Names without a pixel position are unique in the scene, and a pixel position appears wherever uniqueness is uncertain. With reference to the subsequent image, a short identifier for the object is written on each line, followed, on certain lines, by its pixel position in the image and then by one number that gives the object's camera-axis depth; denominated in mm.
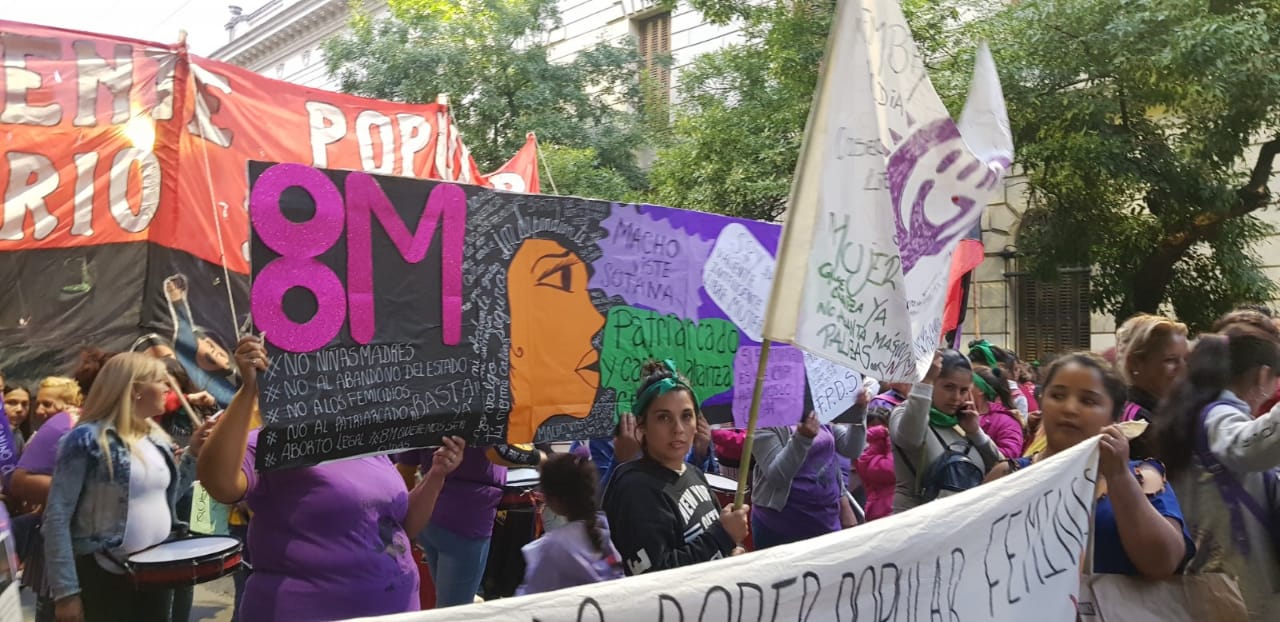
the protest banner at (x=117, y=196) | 5992
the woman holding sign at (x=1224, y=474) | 3145
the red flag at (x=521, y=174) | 9211
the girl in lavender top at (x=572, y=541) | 3305
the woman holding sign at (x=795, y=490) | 4762
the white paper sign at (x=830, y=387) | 4582
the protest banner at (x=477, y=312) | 3027
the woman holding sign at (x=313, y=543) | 3078
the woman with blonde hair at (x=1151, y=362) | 3828
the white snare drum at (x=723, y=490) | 5829
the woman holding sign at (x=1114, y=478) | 2848
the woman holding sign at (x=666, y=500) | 3045
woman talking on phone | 4523
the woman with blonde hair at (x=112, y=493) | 3885
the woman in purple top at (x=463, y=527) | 4941
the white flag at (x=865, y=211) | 3203
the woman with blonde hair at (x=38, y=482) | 4746
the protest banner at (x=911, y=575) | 2076
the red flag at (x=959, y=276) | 6082
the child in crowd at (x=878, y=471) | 5457
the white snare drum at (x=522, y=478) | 5965
